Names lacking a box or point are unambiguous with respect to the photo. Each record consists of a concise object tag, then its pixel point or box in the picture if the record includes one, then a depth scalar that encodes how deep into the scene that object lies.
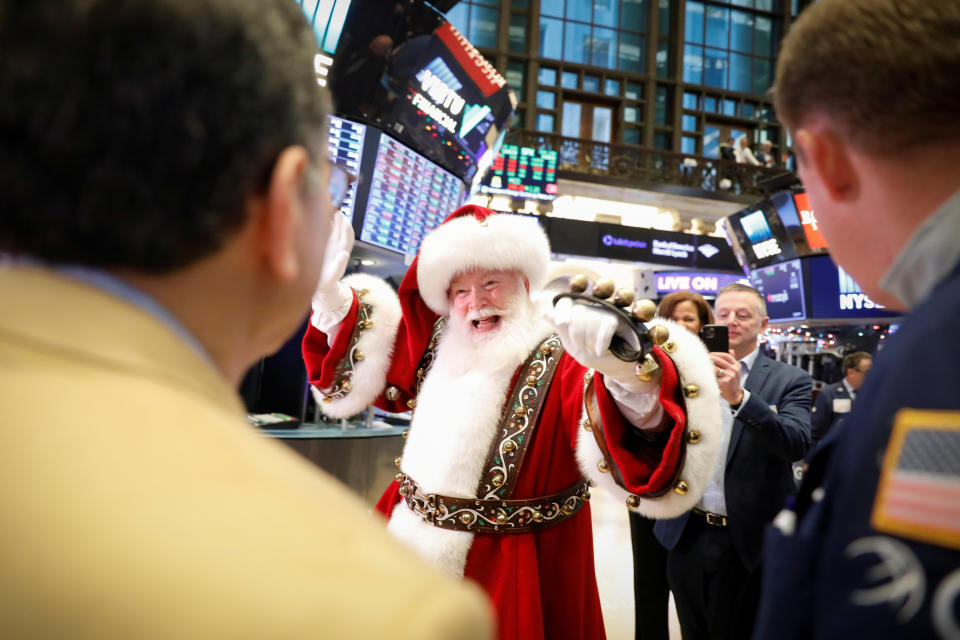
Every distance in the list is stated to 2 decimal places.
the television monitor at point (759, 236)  7.85
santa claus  1.52
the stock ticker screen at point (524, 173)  12.09
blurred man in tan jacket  0.38
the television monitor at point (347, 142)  4.13
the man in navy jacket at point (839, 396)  4.66
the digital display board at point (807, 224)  7.50
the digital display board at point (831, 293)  7.35
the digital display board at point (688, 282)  11.27
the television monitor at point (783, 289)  7.71
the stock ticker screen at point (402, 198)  4.38
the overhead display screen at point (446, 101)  4.18
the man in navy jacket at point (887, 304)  0.50
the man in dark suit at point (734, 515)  2.21
